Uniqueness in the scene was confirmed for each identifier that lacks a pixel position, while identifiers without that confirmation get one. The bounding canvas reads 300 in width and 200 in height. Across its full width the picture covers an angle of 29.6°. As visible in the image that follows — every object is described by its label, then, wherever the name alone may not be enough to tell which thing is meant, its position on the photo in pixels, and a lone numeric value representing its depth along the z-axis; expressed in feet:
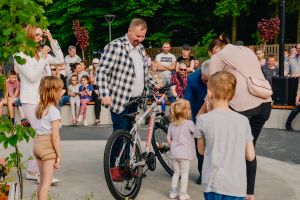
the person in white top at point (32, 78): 21.66
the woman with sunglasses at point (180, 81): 45.17
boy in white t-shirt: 14.07
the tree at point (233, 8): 120.37
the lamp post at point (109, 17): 115.53
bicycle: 19.45
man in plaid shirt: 21.79
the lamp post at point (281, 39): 47.16
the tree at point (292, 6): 116.06
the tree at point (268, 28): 88.38
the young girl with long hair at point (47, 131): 18.02
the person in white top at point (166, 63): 52.27
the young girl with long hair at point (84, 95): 45.80
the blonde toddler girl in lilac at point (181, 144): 20.60
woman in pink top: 19.12
